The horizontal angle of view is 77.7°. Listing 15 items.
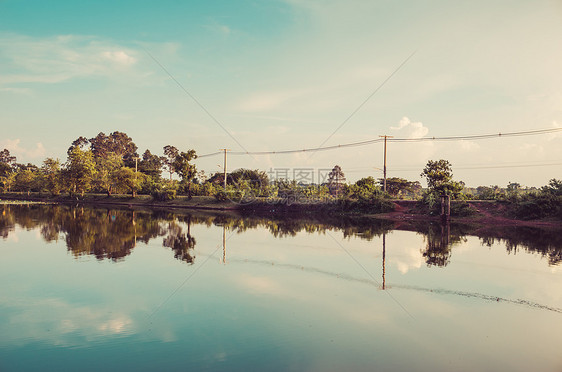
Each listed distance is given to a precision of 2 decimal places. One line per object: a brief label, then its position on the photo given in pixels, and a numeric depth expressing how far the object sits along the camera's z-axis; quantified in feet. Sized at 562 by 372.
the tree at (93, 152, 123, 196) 197.47
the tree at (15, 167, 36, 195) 240.32
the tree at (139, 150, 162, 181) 277.64
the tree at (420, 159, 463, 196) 115.36
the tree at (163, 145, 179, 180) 352.77
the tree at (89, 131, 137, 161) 336.68
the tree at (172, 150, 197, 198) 175.11
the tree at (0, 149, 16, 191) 262.47
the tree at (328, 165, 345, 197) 330.26
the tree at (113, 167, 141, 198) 188.86
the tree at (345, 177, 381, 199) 134.88
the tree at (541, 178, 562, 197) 102.50
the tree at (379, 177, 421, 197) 217.77
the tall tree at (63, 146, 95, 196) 192.24
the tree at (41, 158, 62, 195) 200.23
